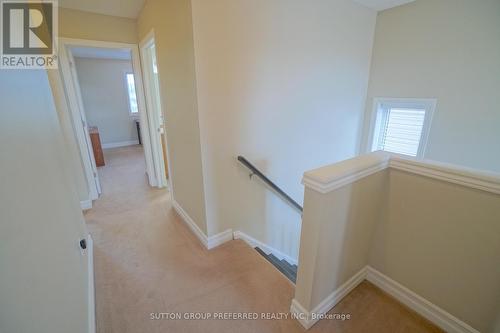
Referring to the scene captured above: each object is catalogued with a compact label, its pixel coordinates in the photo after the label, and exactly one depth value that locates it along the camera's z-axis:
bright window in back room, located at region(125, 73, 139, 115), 6.09
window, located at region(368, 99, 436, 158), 2.80
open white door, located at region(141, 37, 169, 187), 2.78
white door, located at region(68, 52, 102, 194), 2.63
